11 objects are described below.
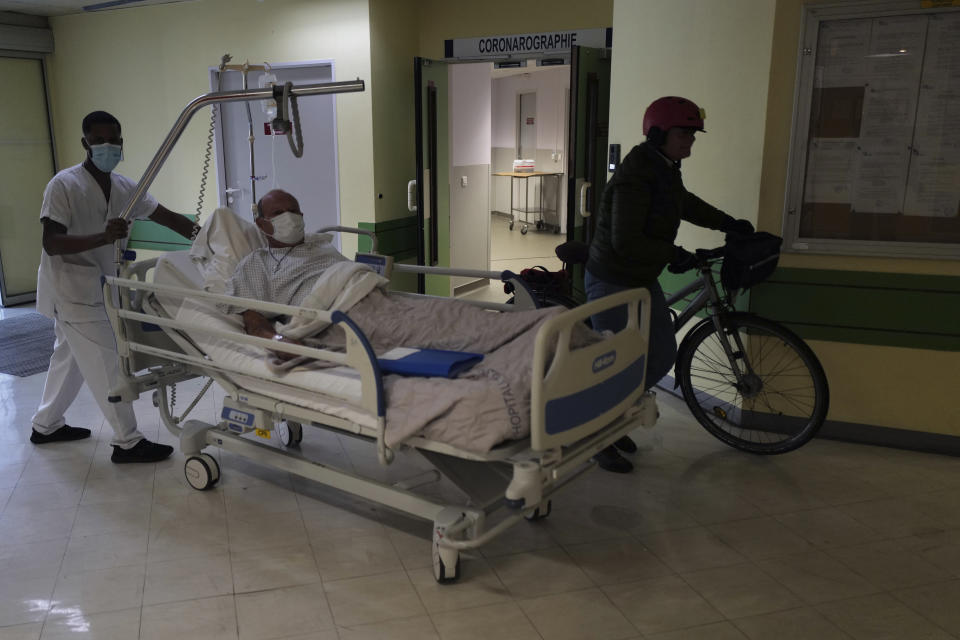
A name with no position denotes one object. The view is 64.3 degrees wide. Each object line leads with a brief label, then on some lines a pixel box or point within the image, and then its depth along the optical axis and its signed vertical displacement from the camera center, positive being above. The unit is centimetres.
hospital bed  232 -87
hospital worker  341 -59
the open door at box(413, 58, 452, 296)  579 -15
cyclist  306 -30
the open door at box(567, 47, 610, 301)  512 +8
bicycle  337 -104
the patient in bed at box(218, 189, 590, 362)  287 -62
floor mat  504 -143
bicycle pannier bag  329 -47
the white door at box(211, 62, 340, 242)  584 -9
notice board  337 +8
